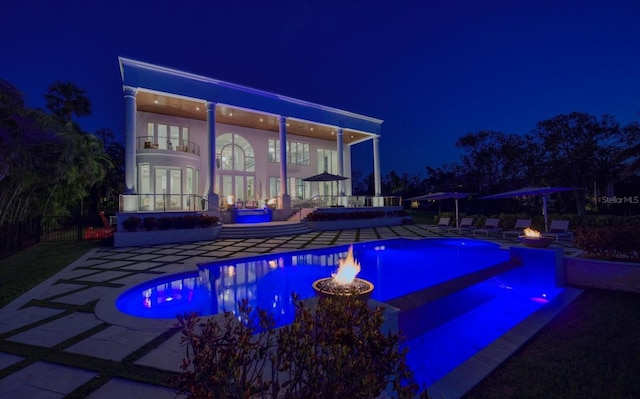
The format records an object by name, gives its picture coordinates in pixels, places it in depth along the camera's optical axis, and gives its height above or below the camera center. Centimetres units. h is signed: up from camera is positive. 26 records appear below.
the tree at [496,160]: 2211 +379
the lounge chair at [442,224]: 1685 -110
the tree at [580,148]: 1870 +370
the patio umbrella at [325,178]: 1914 +203
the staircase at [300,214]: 1822 -37
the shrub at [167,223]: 1214 -52
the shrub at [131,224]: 1157 -50
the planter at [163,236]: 1130 -108
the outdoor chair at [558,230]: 1149 -109
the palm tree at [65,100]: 1656 +665
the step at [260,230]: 1379 -106
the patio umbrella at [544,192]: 1191 +54
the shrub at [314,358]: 119 -68
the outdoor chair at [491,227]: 1403 -112
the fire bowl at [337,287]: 344 -107
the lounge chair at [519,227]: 1270 -107
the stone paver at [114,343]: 303 -150
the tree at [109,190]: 2056 +160
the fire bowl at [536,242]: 695 -93
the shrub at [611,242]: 561 -80
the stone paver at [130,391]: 231 -150
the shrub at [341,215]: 1706 -51
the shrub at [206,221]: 1298 -50
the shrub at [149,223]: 1183 -50
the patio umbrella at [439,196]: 1596 +58
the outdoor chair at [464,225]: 1472 -104
